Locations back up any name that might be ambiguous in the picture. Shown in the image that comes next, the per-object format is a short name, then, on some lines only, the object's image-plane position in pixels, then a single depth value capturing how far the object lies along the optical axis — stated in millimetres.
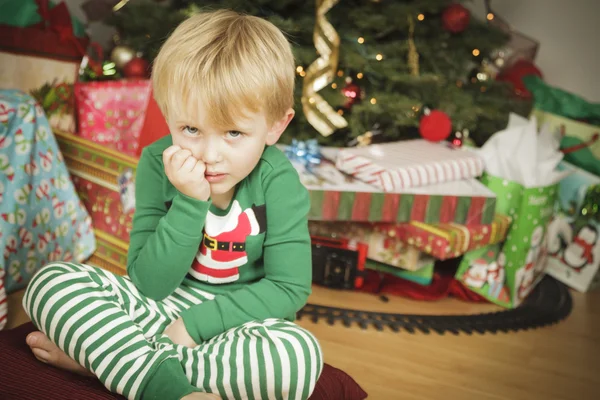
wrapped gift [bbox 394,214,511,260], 1555
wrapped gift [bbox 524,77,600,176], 1939
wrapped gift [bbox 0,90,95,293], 1286
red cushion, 812
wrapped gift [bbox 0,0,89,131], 1487
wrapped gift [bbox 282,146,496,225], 1552
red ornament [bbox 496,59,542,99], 2186
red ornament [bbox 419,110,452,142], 1825
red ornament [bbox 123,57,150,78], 1811
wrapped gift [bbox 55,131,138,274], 1435
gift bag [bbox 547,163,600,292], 1797
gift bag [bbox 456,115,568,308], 1633
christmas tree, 1766
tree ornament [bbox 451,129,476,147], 1958
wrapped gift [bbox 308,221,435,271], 1646
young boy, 804
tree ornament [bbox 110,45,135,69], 1833
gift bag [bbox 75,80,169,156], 1583
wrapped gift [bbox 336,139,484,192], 1570
